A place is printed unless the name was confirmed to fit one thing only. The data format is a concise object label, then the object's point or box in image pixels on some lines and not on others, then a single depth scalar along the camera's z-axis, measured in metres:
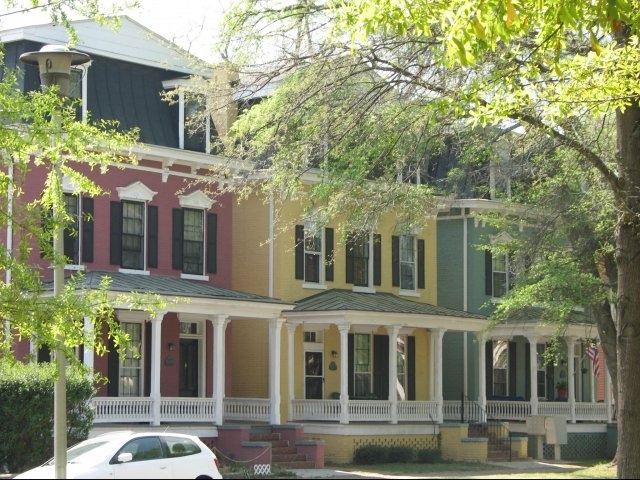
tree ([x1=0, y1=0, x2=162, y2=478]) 17.06
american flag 40.70
